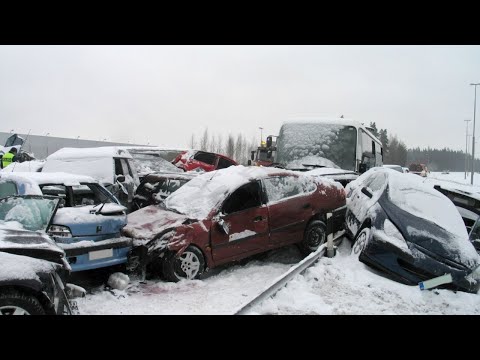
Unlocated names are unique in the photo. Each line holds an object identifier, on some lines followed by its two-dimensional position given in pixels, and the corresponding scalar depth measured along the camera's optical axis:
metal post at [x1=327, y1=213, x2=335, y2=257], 6.67
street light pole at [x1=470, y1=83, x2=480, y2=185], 21.07
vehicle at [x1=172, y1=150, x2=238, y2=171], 13.18
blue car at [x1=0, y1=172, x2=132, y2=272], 5.30
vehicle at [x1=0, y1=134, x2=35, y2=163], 17.92
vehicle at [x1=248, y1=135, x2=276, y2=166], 12.44
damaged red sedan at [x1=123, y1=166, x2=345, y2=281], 6.06
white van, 8.47
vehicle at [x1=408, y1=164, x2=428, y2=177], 41.97
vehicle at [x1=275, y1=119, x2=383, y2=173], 11.33
